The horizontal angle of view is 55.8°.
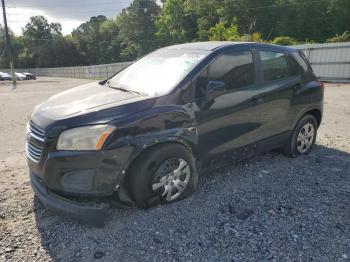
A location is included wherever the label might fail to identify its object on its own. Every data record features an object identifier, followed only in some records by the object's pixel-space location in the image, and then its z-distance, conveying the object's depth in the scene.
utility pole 30.57
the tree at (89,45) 83.94
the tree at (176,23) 65.28
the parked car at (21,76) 44.51
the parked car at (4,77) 41.41
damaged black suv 3.15
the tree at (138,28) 75.25
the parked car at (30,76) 45.59
